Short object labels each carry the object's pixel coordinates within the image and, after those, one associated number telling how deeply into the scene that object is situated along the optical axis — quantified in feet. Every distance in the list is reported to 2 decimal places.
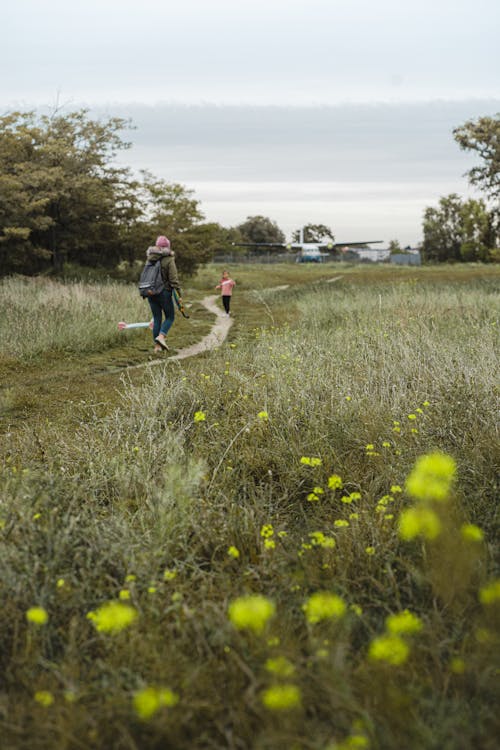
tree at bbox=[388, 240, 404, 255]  366.47
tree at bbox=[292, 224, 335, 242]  463.83
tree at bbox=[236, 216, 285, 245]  366.84
